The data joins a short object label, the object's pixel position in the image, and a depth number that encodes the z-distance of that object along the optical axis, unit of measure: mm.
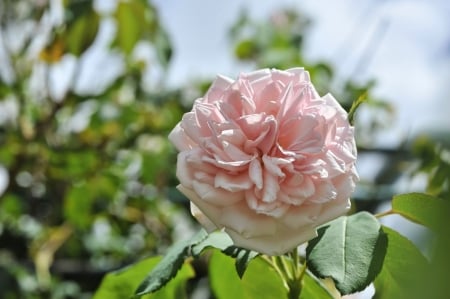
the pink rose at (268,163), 542
